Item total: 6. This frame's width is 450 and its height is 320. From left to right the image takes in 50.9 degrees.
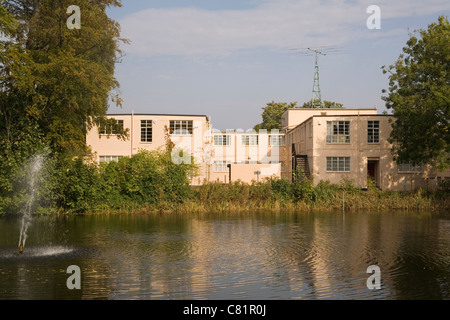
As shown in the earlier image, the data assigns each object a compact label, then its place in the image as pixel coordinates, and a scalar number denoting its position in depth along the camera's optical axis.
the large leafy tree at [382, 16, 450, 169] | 33.09
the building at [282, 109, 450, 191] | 42.69
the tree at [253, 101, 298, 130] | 78.69
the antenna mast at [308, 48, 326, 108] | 69.57
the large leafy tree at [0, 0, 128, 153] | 26.02
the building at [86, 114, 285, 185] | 49.38
